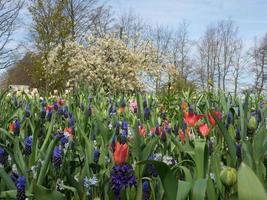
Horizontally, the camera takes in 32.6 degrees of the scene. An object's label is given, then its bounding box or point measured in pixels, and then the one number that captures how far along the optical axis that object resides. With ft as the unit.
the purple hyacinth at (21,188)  3.68
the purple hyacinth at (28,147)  5.20
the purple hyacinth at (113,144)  5.60
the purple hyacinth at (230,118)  7.19
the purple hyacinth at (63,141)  5.93
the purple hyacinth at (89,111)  9.19
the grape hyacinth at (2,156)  5.10
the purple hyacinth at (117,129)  6.94
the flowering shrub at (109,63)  53.16
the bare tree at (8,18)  62.90
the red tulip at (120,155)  4.18
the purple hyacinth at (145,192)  3.90
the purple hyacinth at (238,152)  5.08
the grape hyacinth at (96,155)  5.16
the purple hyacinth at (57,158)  4.71
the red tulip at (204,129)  6.60
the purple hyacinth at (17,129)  6.28
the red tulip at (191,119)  7.36
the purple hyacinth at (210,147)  5.83
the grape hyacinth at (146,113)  9.35
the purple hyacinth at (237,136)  6.18
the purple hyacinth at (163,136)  6.31
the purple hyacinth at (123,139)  5.75
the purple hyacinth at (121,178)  4.01
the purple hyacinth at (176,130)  7.71
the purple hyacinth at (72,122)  7.88
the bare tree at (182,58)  127.03
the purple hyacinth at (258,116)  8.25
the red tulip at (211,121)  6.84
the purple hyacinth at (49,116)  8.75
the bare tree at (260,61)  126.11
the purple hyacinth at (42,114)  8.64
